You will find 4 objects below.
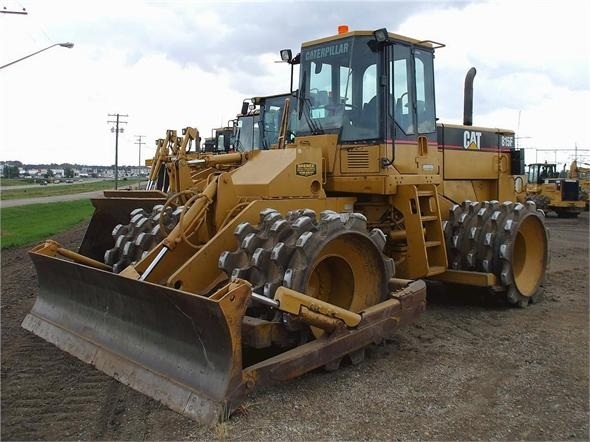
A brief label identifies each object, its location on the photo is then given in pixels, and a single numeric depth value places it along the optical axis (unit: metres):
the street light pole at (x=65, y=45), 24.52
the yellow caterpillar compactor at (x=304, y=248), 4.33
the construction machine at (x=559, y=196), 24.56
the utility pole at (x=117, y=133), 58.15
